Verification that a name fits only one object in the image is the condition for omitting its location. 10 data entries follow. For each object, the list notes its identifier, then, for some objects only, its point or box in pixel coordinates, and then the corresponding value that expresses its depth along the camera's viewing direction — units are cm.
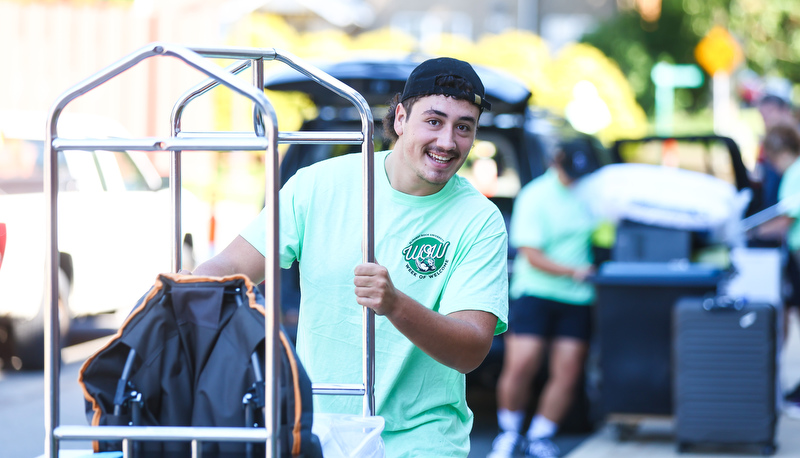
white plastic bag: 432
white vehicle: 1566
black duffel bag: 400
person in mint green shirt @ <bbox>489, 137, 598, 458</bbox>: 1170
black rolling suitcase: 1137
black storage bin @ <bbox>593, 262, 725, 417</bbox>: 1193
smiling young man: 480
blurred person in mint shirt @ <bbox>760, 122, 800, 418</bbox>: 1386
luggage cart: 383
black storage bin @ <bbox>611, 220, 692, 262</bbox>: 1256
